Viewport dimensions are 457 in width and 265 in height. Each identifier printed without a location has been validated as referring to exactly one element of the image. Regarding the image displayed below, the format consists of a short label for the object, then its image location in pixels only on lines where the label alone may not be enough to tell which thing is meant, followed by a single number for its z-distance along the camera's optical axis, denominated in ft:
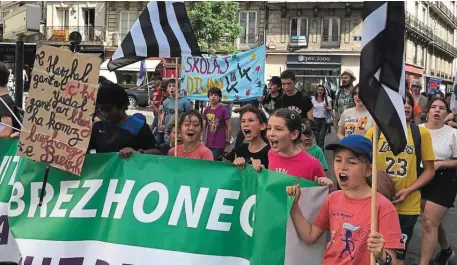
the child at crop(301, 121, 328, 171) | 18.10
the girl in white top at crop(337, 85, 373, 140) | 19.52
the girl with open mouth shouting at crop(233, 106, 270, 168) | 15.03
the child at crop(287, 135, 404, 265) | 9.57
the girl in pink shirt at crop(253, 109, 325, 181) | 12.42
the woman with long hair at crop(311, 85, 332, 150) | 40.41
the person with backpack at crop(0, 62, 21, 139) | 15.40
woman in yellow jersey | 14.46
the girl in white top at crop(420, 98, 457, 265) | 16.60
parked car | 95.76
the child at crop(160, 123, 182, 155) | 20.27
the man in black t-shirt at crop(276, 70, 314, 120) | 25.17
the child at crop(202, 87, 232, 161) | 27.81
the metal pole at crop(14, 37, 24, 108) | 24.20
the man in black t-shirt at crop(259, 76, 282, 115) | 25.63
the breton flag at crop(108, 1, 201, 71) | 15.58
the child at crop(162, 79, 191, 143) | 28.89
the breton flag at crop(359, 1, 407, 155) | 9.07
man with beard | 27.50
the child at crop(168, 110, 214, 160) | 15.71
